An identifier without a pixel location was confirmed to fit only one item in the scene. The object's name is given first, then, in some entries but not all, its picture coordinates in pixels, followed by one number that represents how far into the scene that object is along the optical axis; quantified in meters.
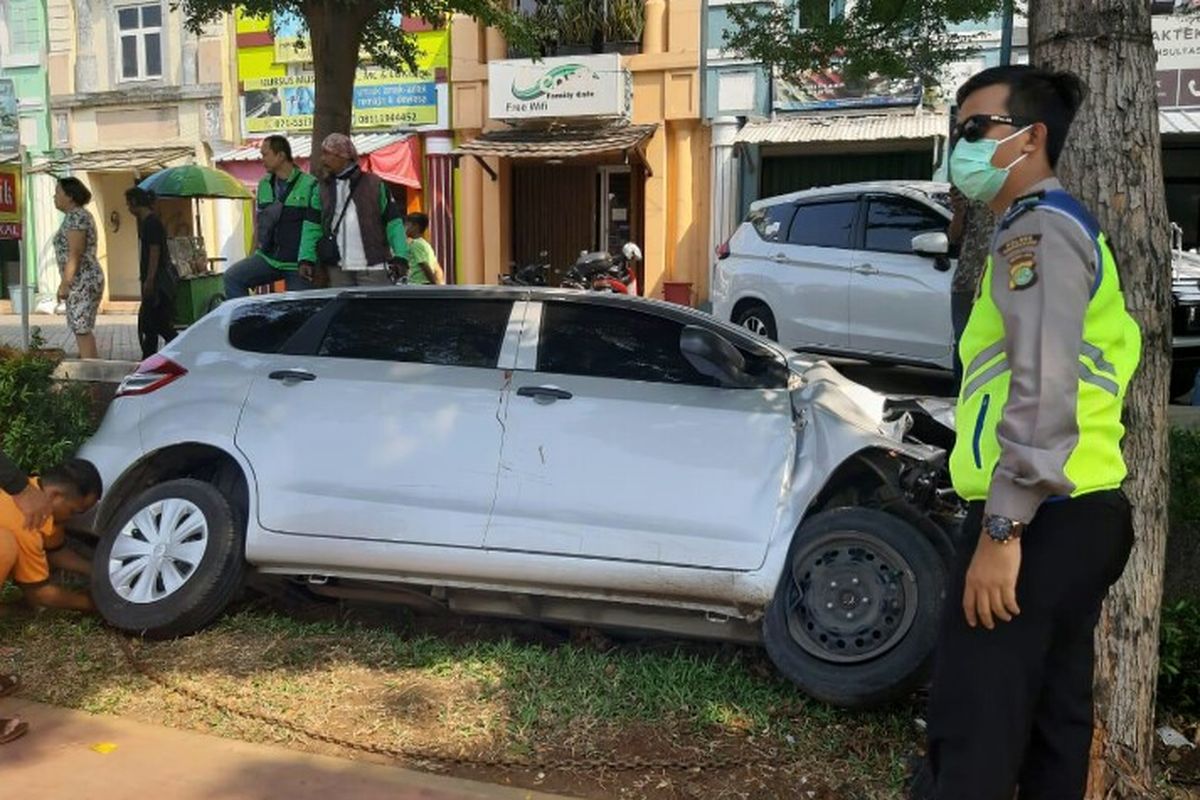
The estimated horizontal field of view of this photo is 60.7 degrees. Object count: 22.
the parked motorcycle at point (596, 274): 10.27
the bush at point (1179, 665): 3.66
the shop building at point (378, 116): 16.52
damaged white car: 3.66
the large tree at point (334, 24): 6.84
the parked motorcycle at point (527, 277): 10.55
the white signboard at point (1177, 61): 12.62
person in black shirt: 8.18
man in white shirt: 6.22
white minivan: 8.12
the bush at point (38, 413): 5.43
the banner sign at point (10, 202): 8.06
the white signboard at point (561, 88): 15.19
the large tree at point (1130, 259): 2.77
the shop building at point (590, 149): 15.17
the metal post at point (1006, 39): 10.05
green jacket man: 6.39
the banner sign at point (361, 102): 16.75
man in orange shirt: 4.14
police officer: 1.95
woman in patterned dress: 7.84
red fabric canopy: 16.33
